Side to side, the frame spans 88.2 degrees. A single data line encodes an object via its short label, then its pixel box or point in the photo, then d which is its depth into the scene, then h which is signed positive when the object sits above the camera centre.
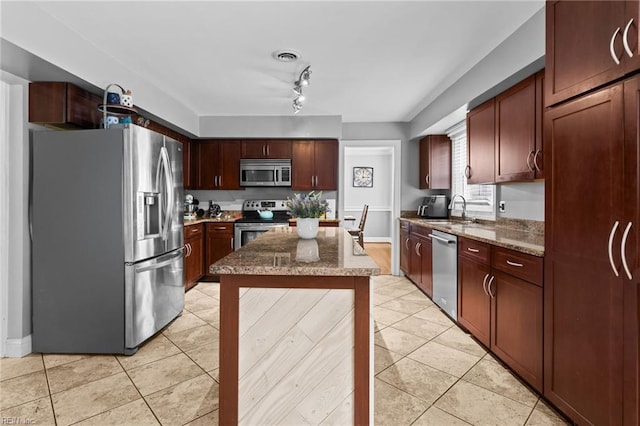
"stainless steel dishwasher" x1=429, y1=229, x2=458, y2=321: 3.19 -0.60
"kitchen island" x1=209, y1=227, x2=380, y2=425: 1.48 -0.61
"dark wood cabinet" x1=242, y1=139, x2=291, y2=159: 5.07 +1.00
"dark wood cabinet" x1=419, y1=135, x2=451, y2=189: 4.78 +0.76
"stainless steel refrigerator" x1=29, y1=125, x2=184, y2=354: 2.53 -0.21
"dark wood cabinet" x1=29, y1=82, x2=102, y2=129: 2.55 +0.85
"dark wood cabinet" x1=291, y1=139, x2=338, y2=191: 5.08 +0.77
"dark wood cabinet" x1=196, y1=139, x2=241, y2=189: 5.13 +0.76
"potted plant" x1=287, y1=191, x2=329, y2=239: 2.24 +0.01
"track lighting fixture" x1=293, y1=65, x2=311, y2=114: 3.07 +1.28
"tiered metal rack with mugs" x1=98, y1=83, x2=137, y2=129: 2.67 +0.89
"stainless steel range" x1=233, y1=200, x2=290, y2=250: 4.79 -0.11
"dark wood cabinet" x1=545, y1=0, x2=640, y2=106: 1.39 +0.80
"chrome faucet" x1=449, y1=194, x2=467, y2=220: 4.36 +0.07
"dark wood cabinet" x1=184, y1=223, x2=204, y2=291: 4.26 -0.56
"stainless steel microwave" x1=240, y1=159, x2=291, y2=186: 5.06 +0.63
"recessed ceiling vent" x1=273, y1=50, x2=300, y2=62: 2.78 +1.36
